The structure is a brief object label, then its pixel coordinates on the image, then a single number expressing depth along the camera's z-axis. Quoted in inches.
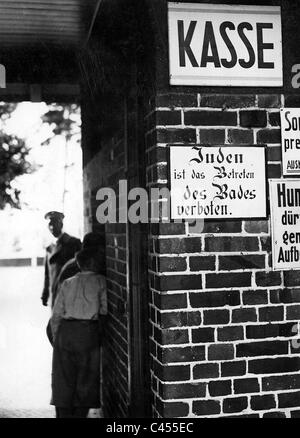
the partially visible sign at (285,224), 121.4
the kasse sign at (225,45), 118.4
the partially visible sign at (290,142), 122.1
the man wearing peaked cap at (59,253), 219.9
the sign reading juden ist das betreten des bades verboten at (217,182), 118.1
